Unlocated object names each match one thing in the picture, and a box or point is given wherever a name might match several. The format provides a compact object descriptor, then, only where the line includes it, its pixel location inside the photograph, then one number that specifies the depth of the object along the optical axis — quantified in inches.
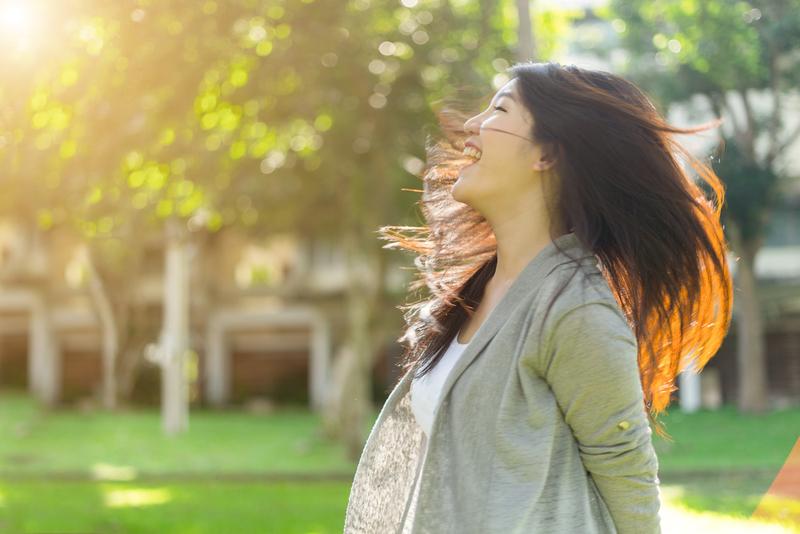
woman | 94.8
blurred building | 1510.8
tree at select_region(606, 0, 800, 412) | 625.6
